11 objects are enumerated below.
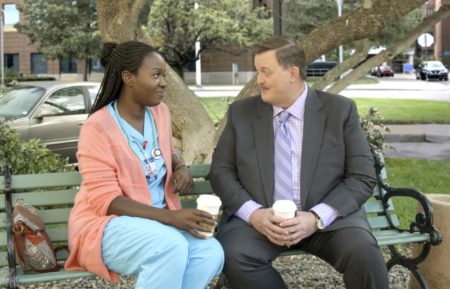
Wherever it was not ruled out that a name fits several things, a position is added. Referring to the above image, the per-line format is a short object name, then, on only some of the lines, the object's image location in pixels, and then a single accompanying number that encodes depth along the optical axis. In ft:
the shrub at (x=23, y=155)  18.63
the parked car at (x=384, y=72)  214.48
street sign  135.74
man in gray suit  10.89
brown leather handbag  10.78
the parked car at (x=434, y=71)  162.71
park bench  10.96
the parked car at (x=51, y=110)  31.76
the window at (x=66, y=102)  32.73
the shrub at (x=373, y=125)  21.81
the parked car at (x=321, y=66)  174.46
